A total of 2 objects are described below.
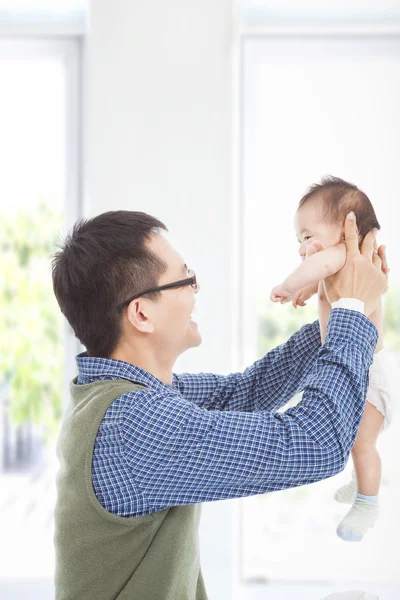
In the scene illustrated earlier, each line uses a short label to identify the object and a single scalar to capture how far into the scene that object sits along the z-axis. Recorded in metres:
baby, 1.37
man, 1.15
